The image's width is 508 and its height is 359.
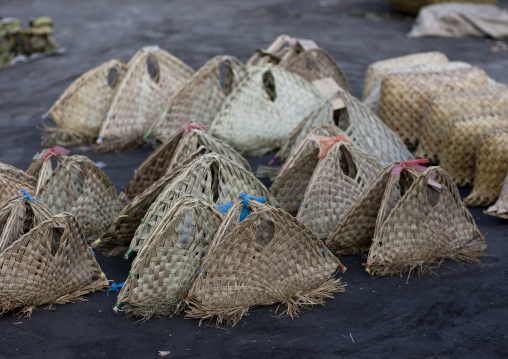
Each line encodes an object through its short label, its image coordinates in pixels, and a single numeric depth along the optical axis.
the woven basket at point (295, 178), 3.27
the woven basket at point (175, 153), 3.21
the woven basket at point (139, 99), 4.35
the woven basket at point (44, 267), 2.53
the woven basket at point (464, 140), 3.64
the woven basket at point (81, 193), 3.07
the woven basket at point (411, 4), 7.66
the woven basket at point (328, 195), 3.07
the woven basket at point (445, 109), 3.89
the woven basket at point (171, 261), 2.52
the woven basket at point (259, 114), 4.21
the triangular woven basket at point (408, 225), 2.83
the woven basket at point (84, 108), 4.47
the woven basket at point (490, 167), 3.44
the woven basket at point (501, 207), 3.30
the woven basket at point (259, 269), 2.51
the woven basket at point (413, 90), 4.20
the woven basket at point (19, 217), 2.60
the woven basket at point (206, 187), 2.83
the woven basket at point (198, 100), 4.28
